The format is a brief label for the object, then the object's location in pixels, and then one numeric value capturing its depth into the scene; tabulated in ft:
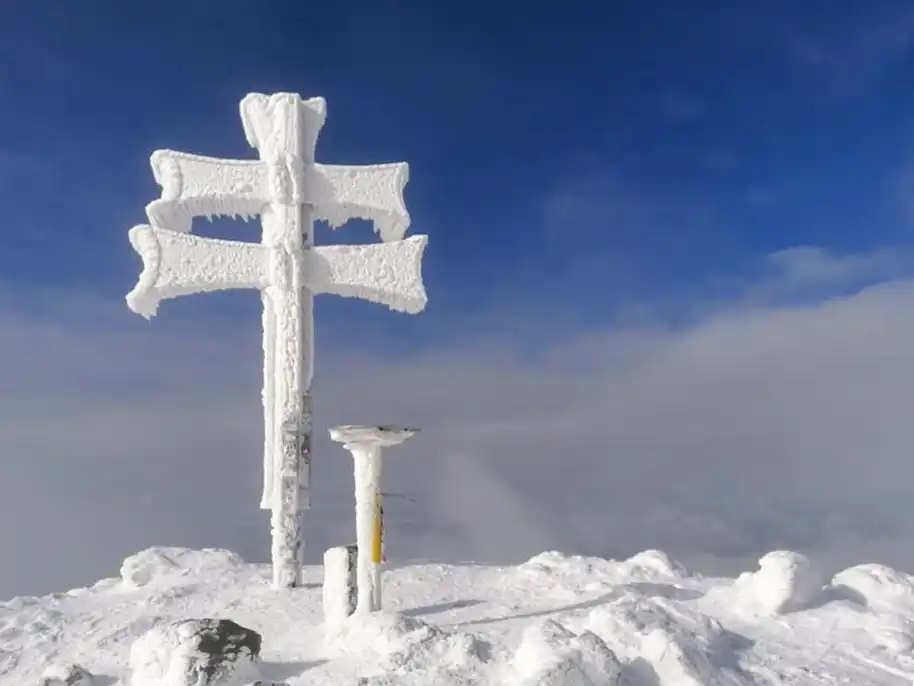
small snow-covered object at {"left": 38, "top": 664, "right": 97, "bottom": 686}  27.71
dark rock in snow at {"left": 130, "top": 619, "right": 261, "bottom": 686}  26.73
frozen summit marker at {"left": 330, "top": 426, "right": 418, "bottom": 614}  33.27
